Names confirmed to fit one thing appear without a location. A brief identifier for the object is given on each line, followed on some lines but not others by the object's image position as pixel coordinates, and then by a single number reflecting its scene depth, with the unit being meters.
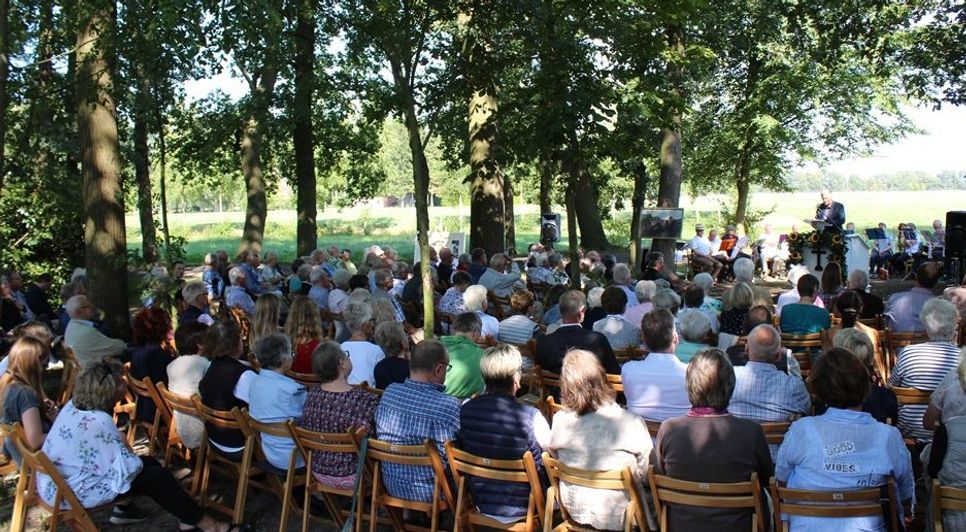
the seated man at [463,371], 5.69
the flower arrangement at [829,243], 14.45
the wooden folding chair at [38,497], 4.39
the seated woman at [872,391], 4.55
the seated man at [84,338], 7.26
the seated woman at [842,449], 3.56
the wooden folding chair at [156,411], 5.66
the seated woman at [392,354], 5.70
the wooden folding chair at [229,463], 4.93
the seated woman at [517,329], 7.26
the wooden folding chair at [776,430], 4.25
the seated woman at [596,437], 4.01
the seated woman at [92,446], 4.65
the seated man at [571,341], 5.82
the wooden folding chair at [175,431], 5.25
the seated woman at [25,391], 4.91
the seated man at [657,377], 4.88
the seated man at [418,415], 4.50
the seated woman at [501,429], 4.27
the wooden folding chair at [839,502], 3.44
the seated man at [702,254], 16.69
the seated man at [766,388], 4.68
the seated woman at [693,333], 5.65
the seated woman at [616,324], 6.81
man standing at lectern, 14.66
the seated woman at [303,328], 6.49
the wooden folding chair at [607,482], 3.73
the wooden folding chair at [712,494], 3.55
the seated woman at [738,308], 7.09
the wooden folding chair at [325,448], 4.43
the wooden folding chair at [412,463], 4.25
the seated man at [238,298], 10.10
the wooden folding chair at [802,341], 6.68
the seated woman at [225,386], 5.33
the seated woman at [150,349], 6.21
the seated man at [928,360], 5.05
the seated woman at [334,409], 4.71
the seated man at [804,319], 6.93
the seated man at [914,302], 7.21
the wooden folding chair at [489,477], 4.01
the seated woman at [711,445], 3.68
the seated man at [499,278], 10.82
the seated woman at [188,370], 5.63
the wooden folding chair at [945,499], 3.30
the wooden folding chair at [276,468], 4.65
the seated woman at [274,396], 5.04
